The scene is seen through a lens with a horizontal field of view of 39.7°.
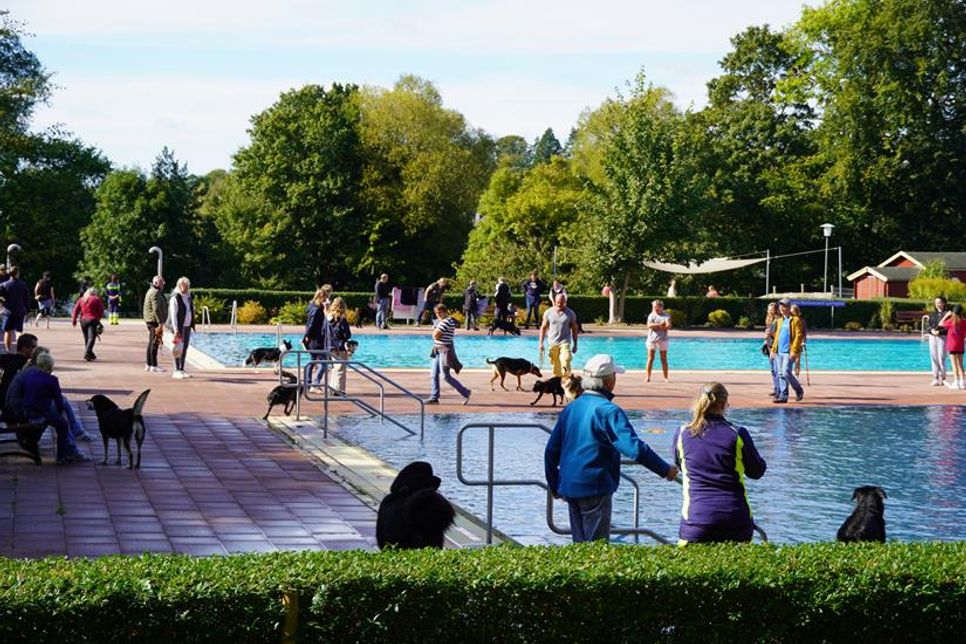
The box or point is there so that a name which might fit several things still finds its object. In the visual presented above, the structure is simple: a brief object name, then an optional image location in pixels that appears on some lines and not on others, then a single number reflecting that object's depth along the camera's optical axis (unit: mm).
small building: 70500
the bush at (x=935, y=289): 56562
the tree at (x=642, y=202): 50094
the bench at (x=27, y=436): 13125
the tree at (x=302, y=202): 66375
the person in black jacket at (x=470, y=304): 43828
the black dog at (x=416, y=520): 7797
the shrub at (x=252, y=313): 48438
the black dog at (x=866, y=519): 8164
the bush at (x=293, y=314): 47406
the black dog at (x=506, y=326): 41531
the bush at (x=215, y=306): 48000
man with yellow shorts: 21969
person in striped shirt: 20641
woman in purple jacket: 7562
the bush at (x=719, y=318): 53156
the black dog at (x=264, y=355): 25406
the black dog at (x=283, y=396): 17406
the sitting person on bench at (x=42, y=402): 13250
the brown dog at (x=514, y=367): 22750
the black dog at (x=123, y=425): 12992
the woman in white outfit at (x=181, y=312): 22719
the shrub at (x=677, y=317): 50844
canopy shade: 62769
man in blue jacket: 7974
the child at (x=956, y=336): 25297
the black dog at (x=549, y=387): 20750
